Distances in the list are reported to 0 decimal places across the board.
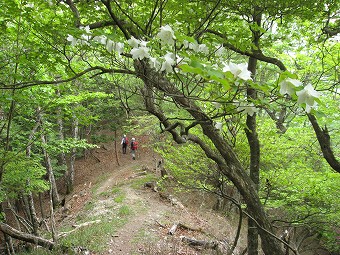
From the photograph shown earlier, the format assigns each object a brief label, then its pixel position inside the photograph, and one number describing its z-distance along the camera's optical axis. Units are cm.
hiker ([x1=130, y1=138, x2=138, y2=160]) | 1843
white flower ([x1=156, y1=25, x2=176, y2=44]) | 161
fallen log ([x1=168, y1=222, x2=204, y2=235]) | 888
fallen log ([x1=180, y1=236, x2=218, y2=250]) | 766
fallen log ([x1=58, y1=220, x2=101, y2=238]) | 808
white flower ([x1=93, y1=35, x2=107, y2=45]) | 196
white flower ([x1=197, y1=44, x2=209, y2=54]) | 202
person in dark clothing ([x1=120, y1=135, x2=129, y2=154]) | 1924
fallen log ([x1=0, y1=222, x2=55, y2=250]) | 622
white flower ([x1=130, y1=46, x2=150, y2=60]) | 176
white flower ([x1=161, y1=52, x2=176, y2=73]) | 167
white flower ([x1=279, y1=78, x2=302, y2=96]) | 131
